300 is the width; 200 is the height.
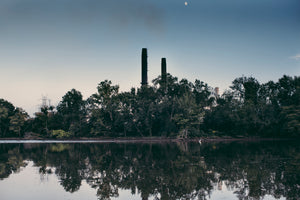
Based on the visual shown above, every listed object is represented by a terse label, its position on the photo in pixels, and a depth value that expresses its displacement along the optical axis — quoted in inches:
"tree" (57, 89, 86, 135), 3555.6
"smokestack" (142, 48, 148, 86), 3629.4
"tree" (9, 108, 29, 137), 3747.5
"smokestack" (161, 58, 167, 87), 3690.9
